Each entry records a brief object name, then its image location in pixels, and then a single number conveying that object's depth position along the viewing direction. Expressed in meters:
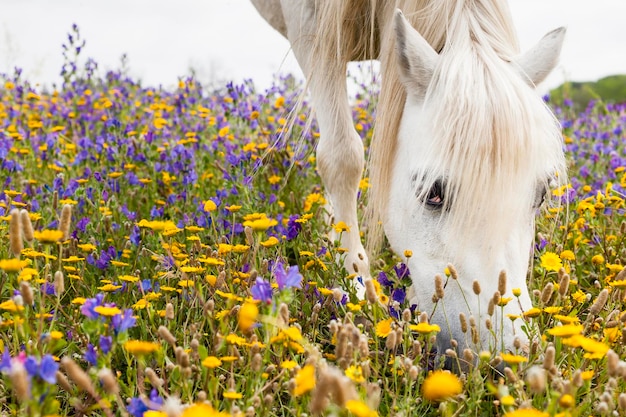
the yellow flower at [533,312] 2.75
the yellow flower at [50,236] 2.63
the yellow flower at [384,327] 2.84
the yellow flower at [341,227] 3.16
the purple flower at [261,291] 2.63
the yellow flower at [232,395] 2.54
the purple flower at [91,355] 2.60
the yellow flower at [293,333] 2.59
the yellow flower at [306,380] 2.45
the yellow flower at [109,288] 2.87
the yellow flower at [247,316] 2.53
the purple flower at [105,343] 2.59
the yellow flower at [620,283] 2.79
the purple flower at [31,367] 2.45
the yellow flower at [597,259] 3.18
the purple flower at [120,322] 2.61
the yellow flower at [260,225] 2.76
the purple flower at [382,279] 3.11
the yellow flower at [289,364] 2.62
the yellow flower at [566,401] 2.48
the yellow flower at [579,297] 2.99
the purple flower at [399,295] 3.06
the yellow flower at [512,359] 2.61
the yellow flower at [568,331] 2.59
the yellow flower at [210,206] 3.12
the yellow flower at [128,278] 2.89
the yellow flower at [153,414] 2.51
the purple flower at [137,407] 2.53
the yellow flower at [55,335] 2.62
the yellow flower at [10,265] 2.58
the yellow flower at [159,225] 2.92
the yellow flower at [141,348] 2.53
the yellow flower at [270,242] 3.00
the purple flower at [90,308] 2.59
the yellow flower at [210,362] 2.58
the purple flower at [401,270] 3.10
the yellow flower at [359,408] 2.32
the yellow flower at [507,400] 2.48
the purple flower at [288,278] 2.66
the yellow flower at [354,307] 2.79
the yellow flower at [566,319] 2.71
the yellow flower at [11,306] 2.66
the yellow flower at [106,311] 2.59
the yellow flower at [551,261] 2.95
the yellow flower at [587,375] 2.62
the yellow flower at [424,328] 2.66
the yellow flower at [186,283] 2.95
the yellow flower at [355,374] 2.57
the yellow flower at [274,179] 3.82
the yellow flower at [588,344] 2.59
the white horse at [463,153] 2.84
